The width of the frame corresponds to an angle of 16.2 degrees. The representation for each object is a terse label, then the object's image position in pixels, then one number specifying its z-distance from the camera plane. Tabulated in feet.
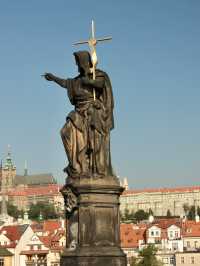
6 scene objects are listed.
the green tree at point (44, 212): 607.78
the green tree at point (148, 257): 212.25
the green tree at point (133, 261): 213.58
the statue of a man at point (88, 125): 34.47
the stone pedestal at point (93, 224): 33.06
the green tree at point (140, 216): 551.47
